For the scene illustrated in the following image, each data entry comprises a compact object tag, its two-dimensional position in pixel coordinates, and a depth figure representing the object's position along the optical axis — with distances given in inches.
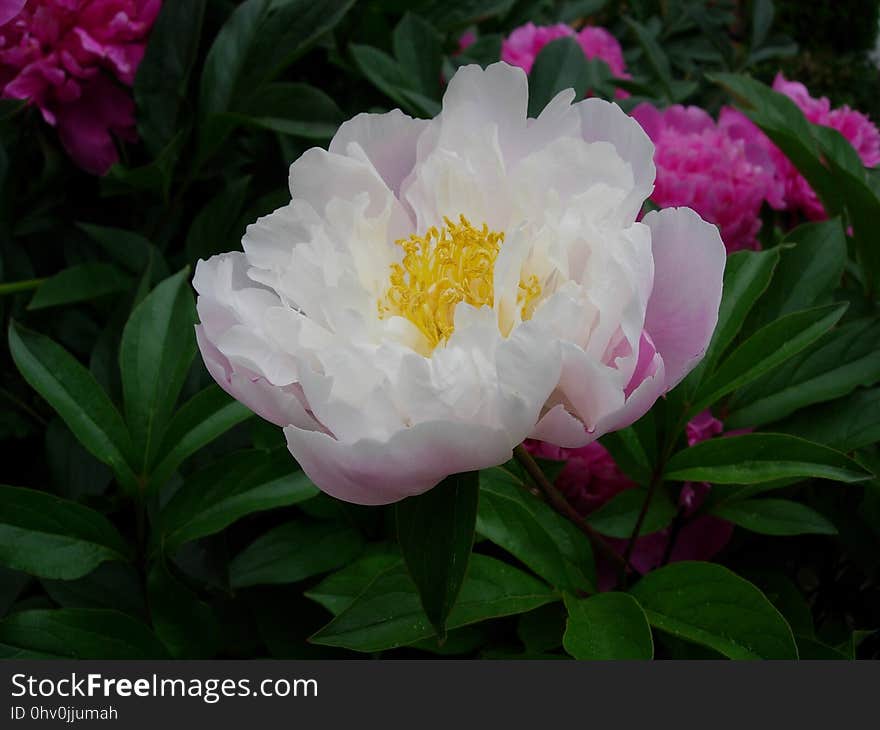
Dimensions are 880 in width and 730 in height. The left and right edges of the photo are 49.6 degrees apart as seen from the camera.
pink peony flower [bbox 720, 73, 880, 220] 33.5
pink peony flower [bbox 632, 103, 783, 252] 30.8
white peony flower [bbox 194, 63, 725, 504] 16.1
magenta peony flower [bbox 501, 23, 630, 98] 40.1
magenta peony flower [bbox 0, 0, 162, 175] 31.3
